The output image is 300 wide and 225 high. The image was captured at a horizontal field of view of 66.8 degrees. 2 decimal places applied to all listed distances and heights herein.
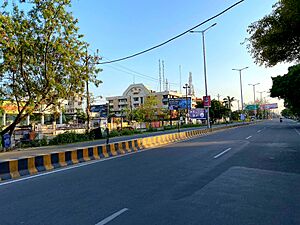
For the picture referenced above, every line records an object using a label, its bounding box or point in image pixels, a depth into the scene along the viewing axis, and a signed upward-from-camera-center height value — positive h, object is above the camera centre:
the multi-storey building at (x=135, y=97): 87.13 +8.64
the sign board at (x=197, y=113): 45.89 +0.56
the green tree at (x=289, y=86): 30.12 +3.71
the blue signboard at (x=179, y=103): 48.33 +3.03
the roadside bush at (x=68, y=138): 20.56 -1.61
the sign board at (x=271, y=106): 76.00 +2.40
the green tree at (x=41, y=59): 15.99 +4.75
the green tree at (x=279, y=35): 6.97 +2.68
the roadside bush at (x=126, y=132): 30.74 -1.79
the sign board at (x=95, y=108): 31.15 +1.68
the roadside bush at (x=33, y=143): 18.98 -1.77
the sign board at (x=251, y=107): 76.81 +2.33
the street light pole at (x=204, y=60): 28.90 +7.15
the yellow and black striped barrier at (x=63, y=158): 7.07 -1.46
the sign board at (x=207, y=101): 27.81 +1.79
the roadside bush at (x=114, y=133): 28.19 -1.77
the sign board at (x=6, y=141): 17.09 -1.29
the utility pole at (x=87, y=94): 19.78 +2.74
